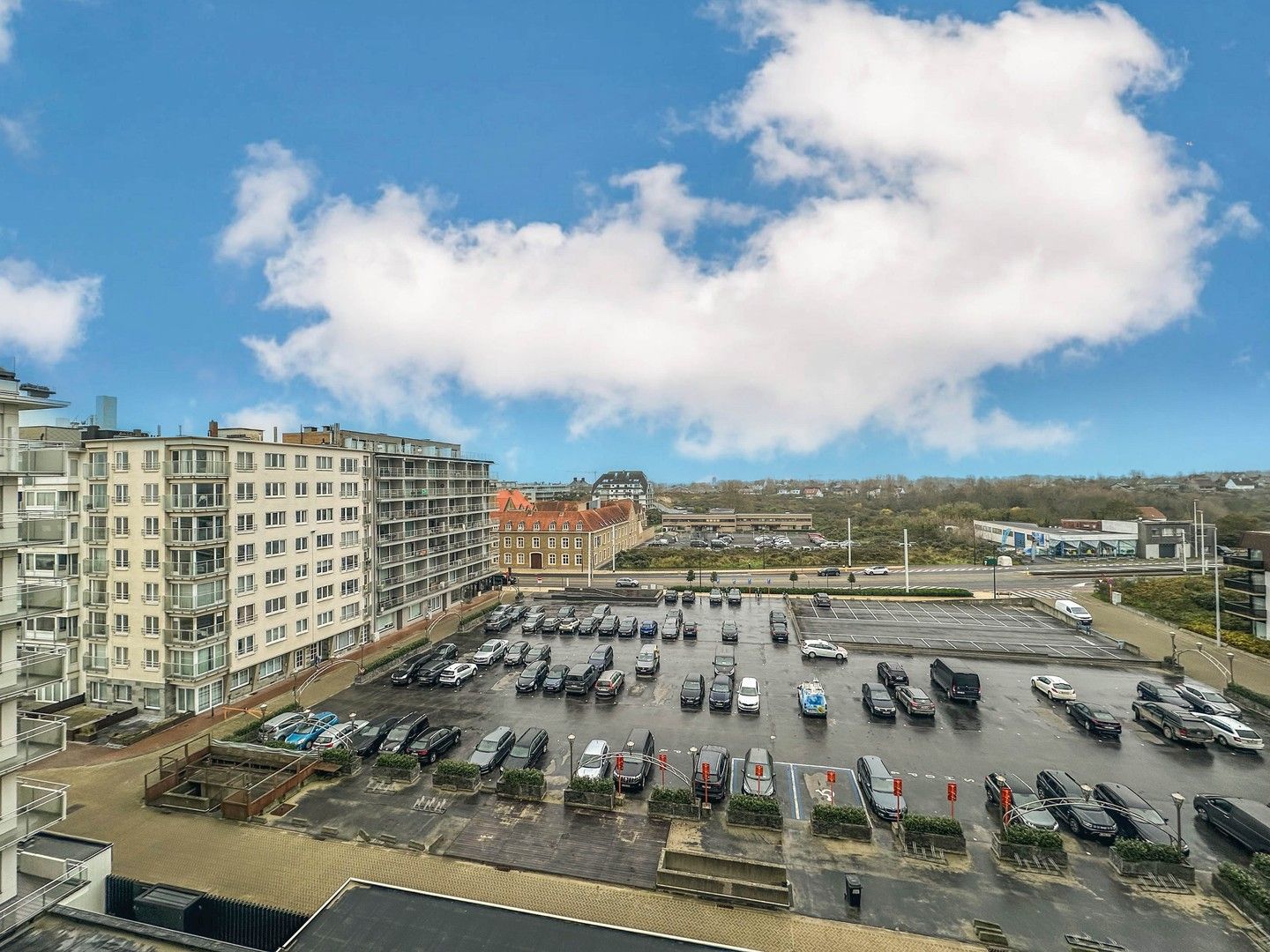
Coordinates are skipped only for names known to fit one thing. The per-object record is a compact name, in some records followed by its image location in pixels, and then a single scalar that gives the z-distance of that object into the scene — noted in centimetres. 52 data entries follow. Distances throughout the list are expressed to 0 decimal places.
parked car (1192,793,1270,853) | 1997
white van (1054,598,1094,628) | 5184
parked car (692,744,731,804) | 2344
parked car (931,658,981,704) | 3444
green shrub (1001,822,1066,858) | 1944
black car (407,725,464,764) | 2711
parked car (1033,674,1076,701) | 3494
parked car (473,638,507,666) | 4212
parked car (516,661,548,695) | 3662
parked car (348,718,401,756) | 2764
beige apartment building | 3169
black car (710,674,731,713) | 3344
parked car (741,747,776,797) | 2333
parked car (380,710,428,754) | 2772
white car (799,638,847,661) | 4384
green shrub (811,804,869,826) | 2103
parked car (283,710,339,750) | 2794
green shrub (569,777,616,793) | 2295
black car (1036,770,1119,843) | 2083
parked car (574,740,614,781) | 2492
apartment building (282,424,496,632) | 4856
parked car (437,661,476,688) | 3800
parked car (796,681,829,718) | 3262
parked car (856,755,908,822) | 2209
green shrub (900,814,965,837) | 2019
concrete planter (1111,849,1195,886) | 1856
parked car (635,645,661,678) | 3972
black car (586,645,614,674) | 3991
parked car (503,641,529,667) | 4244
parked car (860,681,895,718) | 3244
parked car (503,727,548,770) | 2594
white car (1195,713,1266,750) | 2853
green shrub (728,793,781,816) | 2167
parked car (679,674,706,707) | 3403
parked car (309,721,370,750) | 2728
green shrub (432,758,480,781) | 2423
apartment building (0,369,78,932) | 1470
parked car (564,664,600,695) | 3594
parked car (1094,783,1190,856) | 2023
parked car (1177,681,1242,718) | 3269
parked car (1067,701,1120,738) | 2988
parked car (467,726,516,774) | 2609
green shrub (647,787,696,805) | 2239
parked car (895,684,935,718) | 3241
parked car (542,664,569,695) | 3641
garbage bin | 1725
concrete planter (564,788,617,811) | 2281
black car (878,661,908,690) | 3736
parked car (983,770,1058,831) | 2100
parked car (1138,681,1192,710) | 3364
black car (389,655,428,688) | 3822
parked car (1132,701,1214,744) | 2905
